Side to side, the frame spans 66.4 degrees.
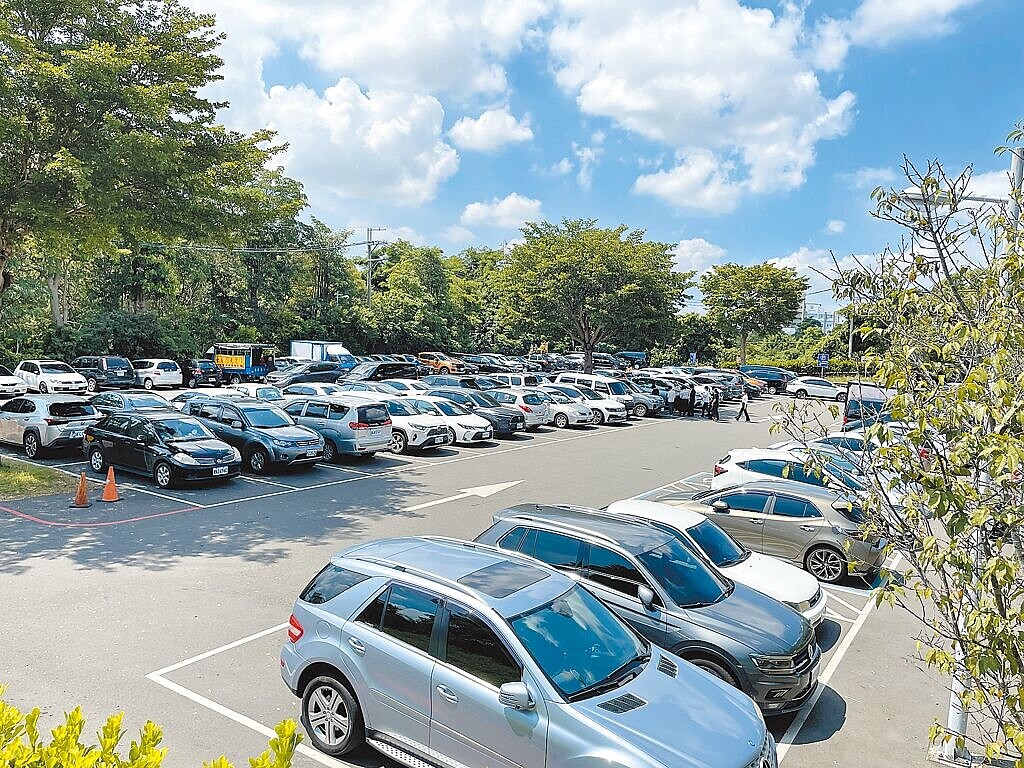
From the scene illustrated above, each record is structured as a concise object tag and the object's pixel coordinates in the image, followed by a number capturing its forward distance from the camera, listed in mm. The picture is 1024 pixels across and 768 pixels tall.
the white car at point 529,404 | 28594
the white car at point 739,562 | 8820
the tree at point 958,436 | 3277
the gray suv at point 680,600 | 6910
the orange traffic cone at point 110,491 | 14664
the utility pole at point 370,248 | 59094
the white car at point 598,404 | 31422
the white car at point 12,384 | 32312
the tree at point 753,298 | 55031
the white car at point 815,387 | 42062
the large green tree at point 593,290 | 41281
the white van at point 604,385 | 34688
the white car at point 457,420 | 23672
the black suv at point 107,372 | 36438
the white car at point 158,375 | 37406
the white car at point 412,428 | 22094
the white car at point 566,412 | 30172
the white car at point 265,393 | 25625
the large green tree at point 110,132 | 15633
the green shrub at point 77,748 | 2939
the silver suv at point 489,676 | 5016
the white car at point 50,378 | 32438
